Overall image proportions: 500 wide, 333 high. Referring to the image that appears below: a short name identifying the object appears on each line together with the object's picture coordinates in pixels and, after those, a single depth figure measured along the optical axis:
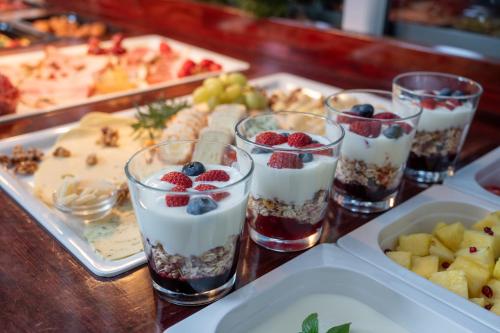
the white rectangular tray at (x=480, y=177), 0.57
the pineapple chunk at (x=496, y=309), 0.46
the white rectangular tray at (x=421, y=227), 0.45
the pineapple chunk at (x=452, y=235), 0.52
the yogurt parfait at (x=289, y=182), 0.46
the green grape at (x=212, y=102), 0.73
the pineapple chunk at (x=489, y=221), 0.53
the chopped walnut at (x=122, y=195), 0.56
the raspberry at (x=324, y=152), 0.47
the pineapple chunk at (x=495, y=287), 0.47
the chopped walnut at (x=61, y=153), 0.64
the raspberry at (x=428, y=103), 0.57
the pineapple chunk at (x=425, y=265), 0.49
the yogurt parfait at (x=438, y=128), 0.58
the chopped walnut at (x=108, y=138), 0.66
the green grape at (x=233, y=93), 0.74
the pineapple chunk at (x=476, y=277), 0.47
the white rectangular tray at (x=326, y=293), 0.43
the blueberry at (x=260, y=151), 0.47
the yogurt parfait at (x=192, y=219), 0.41
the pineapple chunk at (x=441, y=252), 0.51
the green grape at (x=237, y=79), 0.77
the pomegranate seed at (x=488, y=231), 0.52
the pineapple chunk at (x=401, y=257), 0.50
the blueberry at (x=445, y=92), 0.59
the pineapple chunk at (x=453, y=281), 0.46
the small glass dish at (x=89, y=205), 0.53
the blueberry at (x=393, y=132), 0.52
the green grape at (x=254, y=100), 0.74
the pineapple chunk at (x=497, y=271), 0.48
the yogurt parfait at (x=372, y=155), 0.52
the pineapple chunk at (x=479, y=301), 0.46
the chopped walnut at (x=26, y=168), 0.61
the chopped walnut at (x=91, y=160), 0.62
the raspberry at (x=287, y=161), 0.46
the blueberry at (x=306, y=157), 0.46
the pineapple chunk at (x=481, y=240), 0.50
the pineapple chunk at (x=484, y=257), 0.49
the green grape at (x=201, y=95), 0.75
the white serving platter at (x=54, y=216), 0.47
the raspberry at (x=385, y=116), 0.54
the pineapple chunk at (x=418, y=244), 0.52
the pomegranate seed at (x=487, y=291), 0.47
